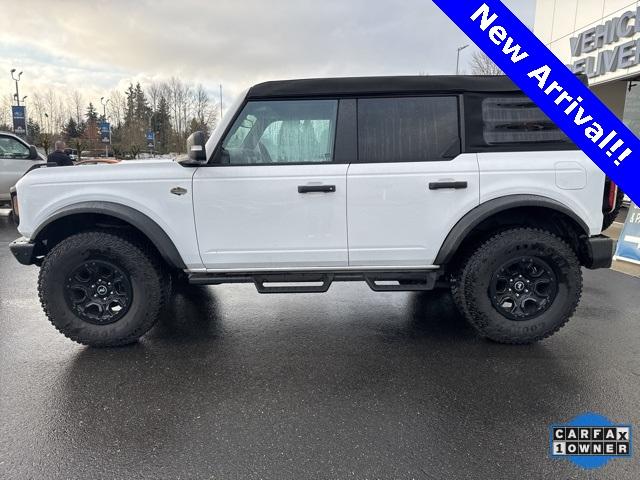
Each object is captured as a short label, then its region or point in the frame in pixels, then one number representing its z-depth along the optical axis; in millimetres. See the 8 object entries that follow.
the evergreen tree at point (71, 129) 61000
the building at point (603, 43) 10203
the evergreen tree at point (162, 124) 60719
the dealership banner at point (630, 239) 5914
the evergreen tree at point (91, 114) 76750
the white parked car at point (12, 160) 9578
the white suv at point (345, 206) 3188
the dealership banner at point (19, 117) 19656
